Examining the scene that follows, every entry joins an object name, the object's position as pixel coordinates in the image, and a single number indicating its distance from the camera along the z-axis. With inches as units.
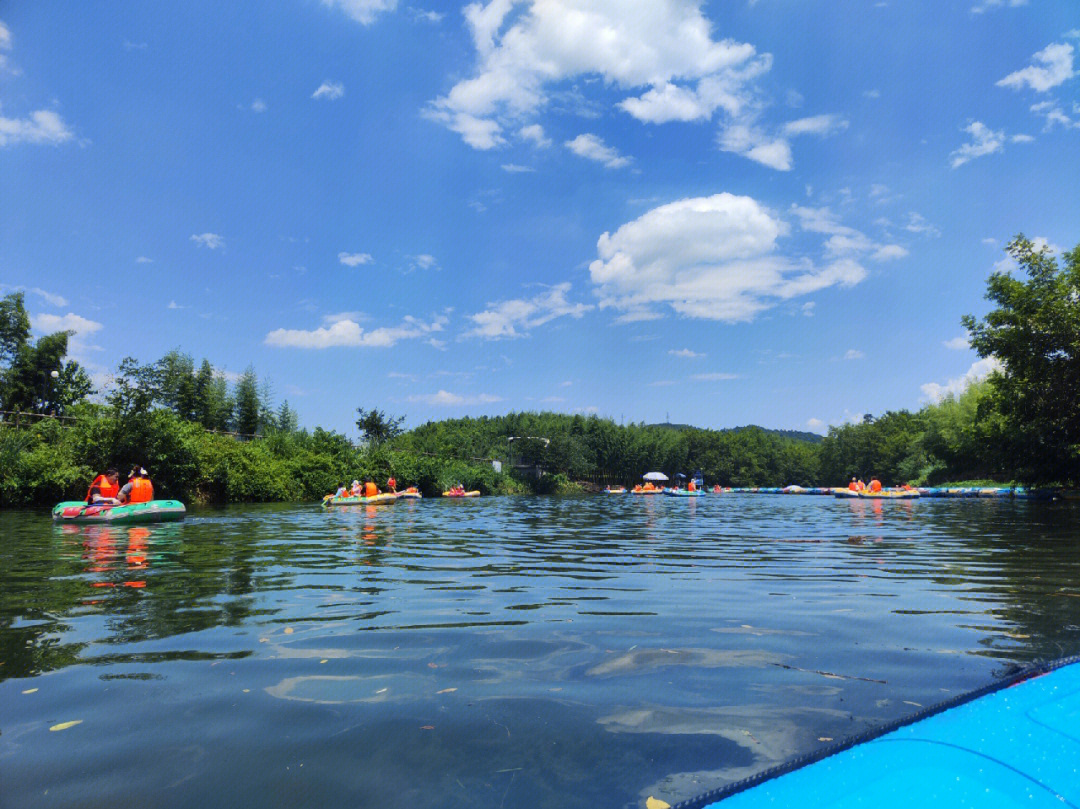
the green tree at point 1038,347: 852.6
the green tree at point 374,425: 1599.4
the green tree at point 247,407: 1429.6
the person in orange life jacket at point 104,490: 536.4
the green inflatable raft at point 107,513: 522.0
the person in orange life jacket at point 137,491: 560.9
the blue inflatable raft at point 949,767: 59.4
